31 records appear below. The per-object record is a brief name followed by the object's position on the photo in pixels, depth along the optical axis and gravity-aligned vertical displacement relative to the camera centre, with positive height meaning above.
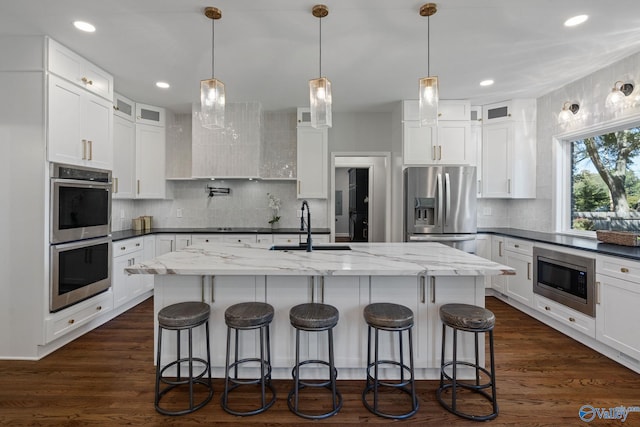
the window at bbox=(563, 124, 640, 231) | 3.13 +0.37
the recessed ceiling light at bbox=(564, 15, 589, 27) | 2.35 +1.49
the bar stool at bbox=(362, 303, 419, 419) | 1.85 -0.68
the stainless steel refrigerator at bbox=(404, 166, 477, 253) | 4.00 +0.11
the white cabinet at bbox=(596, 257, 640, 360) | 2.36 -0.74
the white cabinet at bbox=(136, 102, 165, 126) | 4.29 +1.38
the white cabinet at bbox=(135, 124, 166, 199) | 4.31 +0.72
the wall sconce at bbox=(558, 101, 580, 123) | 3.53 +1.19
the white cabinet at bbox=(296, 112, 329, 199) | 4.49 +0.74
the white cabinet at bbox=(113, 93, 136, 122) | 3.87 +1.37
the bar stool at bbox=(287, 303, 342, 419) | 1.84 -0.67
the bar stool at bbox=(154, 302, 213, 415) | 1.88 -0.70
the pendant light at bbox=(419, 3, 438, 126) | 2.20 +0.84
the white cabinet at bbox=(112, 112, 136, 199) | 3.90 +0.71
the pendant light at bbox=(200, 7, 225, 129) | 2.21 +0.81
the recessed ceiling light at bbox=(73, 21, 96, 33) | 2.41 +1.47
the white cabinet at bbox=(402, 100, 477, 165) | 4.16 +1.03
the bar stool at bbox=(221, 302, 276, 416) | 1.89 -0.69
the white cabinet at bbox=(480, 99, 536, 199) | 4.14 +0.90
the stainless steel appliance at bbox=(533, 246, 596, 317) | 2.75 -0.63
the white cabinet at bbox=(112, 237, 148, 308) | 3.47 -0.70
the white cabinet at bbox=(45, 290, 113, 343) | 2.62 -0.96
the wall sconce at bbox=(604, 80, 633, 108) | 2.89 +1.16
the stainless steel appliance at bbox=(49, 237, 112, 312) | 2.64 -0.55
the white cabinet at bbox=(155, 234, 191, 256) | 4.25 -0.39
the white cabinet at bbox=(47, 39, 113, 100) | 2.63 +1.32
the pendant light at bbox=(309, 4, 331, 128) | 2.17 +0.80
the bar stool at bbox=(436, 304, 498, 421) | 1.84 -0.72
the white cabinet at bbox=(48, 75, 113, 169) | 2.62 +0.80
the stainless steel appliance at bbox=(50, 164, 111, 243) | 2.63 +0.09
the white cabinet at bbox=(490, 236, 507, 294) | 4.00 -0.58
